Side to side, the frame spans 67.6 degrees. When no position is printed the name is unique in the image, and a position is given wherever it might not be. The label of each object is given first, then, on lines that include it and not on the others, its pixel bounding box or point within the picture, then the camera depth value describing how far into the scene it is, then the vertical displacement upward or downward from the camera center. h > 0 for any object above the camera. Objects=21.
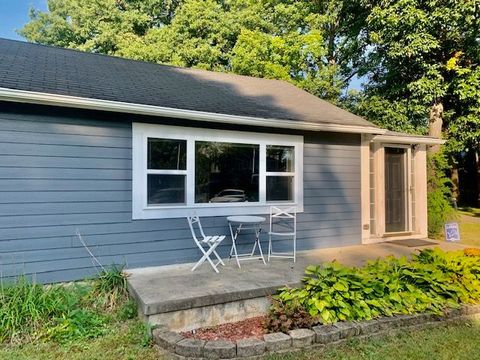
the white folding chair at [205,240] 4.65 -0.70
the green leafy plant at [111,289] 4.10 -1.21
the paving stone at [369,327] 3.52 -1.37
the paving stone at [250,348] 3.06 -1.37
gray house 4.39 +0.39
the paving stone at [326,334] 3.33 -1.36
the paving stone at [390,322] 3.62 -1.36
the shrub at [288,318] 3.53 -1.31
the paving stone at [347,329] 3.43 -1.36
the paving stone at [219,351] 3.02 -1.38
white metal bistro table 5.11 -0.63
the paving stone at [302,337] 3.25 -1.36
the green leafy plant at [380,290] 3.66 -1.12
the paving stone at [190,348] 3.02 -1.36
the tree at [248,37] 13.99 +6.62
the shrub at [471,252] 4.82 -0.86
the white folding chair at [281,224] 5.79 -0.62
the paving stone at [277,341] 3.16 -1.37
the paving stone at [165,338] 3.12 -1.34
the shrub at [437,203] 8.52 -0.34
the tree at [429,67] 10.59 +3.93
